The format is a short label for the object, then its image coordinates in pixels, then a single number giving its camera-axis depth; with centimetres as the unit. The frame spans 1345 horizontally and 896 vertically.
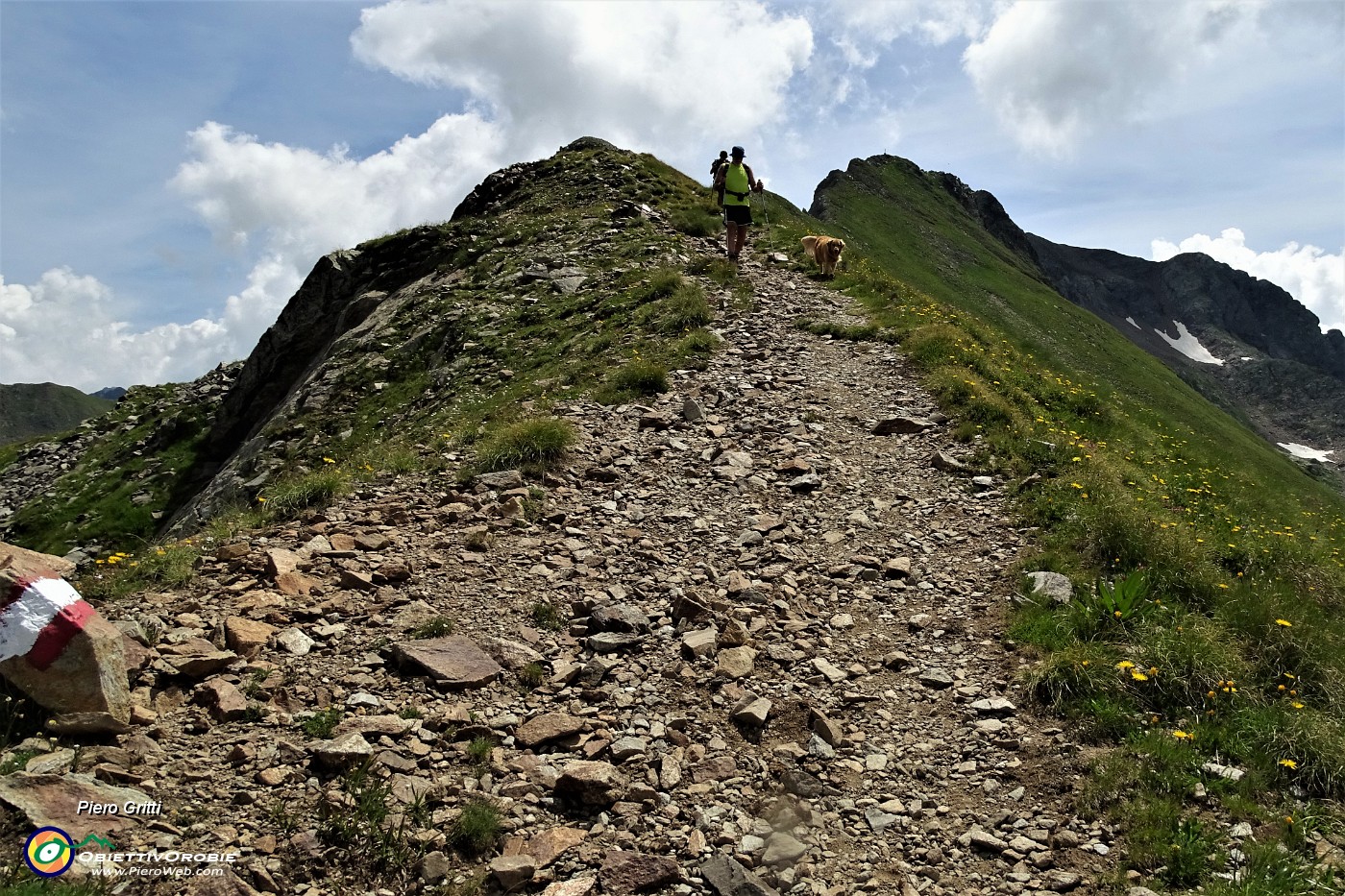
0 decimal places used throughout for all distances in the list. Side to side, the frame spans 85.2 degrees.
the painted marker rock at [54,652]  538
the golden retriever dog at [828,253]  2231
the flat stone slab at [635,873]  500
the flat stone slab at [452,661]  683
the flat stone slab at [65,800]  454
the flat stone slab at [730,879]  499
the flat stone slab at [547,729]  625
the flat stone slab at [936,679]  715
